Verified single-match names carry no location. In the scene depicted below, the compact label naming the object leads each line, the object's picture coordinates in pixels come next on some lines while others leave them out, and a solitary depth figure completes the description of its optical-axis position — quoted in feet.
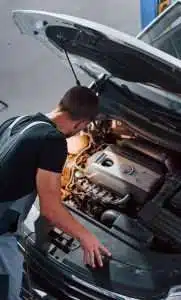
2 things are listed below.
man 7.09
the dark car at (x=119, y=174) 7.23
